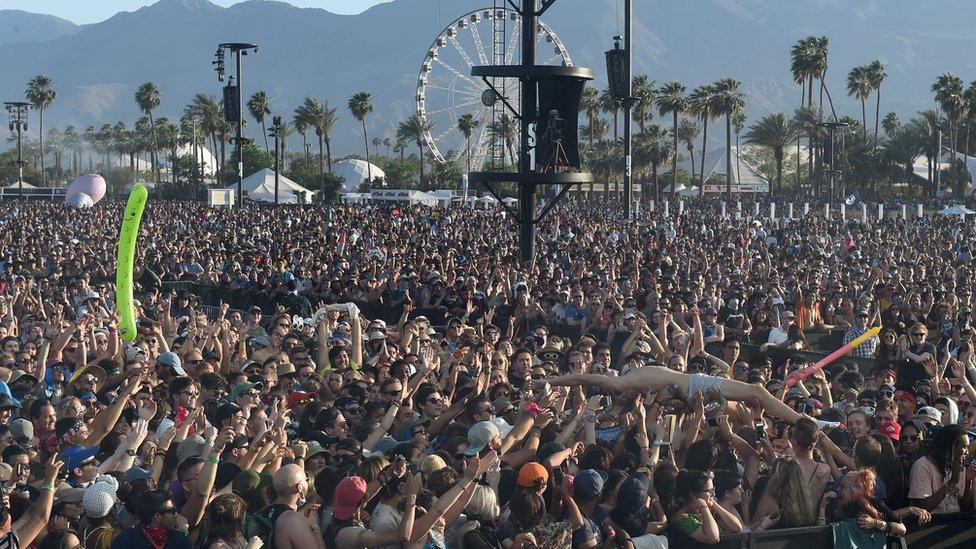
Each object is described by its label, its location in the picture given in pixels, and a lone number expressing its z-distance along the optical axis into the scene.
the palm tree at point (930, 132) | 84.56
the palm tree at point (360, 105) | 94.06
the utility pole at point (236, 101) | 43.16
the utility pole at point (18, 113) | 63.00
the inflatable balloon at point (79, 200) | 57.03
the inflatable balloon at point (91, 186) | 62.66
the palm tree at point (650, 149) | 86.33
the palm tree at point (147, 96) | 107.50
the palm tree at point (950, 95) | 74.31
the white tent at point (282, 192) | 75.81
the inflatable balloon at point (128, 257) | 13.62
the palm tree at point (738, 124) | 93.61
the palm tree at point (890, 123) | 103.06
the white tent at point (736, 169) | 122.39
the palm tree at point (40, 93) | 94.56
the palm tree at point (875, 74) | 86.81
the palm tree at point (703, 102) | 77.25
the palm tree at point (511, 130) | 98.53
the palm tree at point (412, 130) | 108.61
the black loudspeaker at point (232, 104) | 44.47
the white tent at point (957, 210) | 46.03
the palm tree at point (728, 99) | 75.25
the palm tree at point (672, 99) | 77.50
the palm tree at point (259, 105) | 88.12
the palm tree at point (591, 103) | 88.56
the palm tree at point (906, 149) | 86.19
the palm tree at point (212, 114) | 108.19
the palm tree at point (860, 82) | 87.69
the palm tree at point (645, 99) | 77.70
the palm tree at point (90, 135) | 166.85
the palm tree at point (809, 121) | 84.44
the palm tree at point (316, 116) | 97.69
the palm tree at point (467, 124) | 105.36
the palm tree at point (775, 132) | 85.06
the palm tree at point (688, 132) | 103.41
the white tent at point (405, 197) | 61.28
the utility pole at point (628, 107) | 30.77
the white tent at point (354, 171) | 123.25
